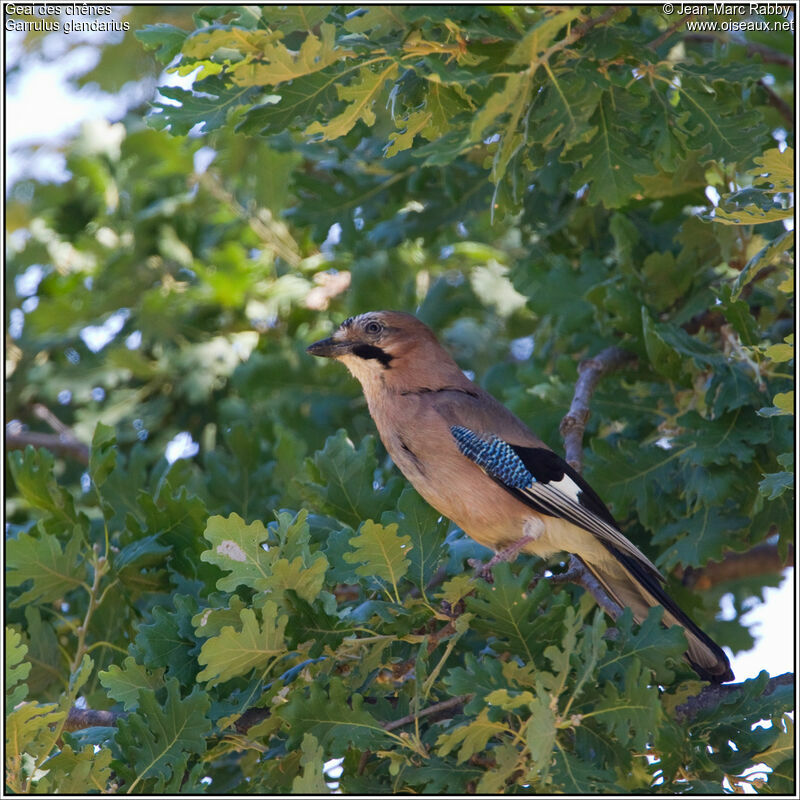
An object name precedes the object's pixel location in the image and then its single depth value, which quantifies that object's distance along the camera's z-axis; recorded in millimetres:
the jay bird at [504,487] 8750
